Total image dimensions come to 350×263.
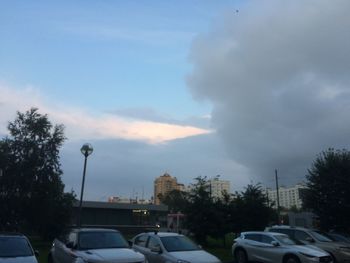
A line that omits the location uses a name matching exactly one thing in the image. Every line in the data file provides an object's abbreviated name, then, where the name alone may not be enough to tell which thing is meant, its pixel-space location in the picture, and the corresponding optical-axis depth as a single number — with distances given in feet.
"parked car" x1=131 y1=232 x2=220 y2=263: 45.34
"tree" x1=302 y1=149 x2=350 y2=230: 96.20
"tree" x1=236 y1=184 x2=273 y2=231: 107.86
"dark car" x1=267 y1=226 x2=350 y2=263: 67.05
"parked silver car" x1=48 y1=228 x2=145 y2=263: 41.09
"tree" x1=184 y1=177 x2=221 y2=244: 100.53
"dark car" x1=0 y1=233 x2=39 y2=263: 38.99
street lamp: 69.77
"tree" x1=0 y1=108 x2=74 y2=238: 101.71
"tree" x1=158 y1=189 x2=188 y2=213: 104.00
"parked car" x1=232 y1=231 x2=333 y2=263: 58.21
